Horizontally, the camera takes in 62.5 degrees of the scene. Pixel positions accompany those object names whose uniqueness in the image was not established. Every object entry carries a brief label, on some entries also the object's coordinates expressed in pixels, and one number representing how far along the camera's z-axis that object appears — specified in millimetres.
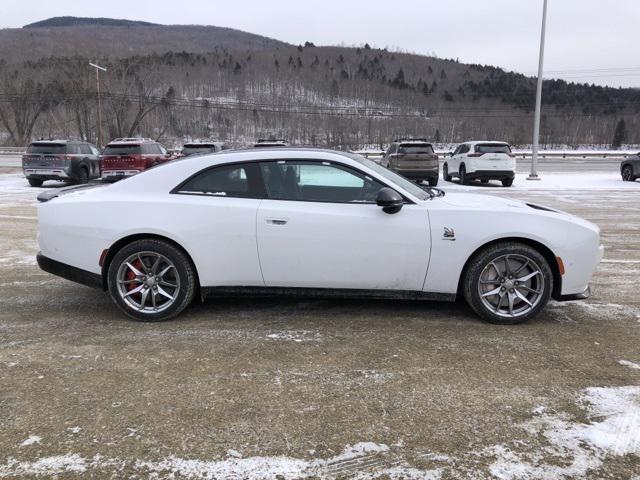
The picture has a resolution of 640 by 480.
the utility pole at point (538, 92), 22266
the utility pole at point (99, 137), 47144
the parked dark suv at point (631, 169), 21234
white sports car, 4250
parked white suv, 18562
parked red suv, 16750
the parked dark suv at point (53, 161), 17391
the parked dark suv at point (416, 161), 18094
